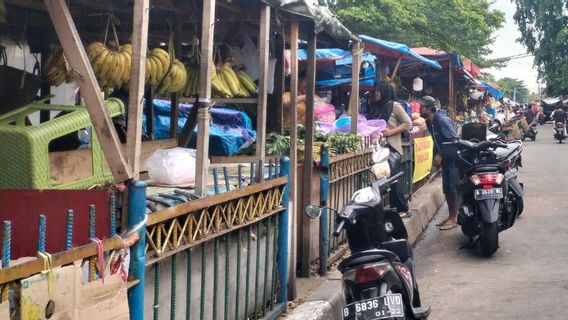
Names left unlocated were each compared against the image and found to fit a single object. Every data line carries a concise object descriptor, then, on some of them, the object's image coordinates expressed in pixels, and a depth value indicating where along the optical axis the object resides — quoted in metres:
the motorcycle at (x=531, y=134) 28.13
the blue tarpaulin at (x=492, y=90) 31.83
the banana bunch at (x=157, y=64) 4.82
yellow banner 10.77
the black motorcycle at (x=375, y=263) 3.91
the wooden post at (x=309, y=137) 5.93
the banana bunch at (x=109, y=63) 4.35
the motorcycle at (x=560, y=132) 26.22
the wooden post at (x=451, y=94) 17.89
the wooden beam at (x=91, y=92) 3.00
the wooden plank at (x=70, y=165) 4.05
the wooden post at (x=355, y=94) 7.72
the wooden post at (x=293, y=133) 5.51
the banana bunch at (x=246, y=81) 6.12
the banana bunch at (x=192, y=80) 5.74
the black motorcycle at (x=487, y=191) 7.13
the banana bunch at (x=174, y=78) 5.14
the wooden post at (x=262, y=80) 4.77
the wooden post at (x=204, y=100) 3.87
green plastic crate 3.41
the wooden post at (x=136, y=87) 3.12
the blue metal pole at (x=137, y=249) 2.74
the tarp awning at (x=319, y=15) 4.92
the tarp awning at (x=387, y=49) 11.27
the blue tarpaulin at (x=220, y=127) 6.93
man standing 8.67
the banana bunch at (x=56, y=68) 4.64
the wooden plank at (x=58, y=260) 2.00
